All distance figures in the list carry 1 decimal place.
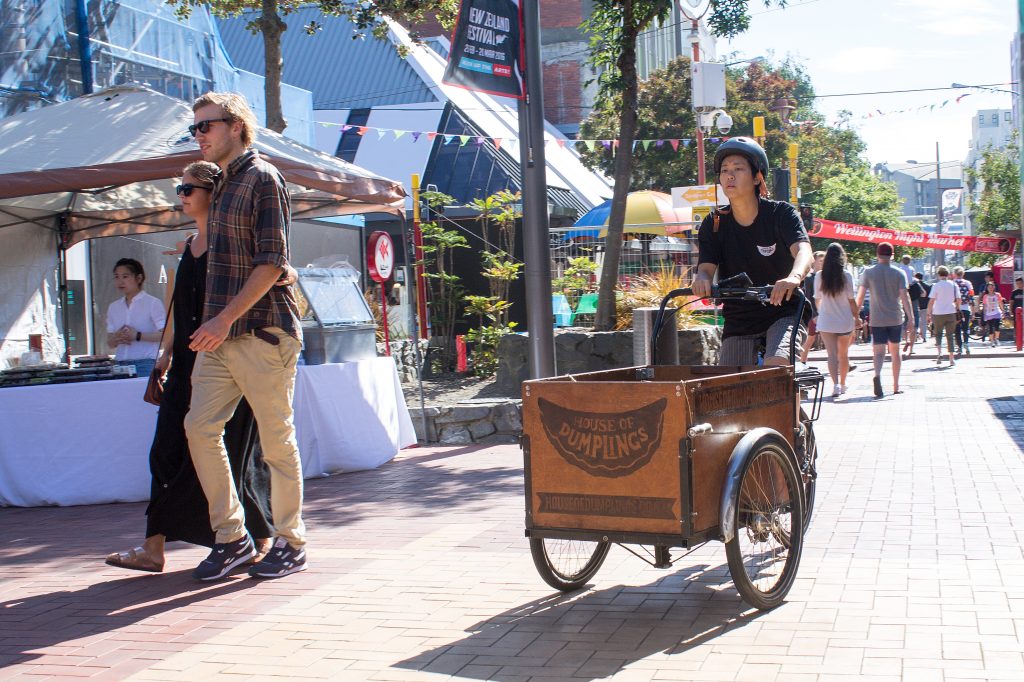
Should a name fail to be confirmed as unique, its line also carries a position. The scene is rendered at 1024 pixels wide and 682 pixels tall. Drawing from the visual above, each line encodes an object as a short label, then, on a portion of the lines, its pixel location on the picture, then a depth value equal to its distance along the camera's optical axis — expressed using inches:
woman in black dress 220.8
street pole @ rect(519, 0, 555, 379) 396.5
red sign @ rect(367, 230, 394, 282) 443.2
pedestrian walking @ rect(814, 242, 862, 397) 513.7
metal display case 346.2
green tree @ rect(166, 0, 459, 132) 507.2
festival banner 372.5
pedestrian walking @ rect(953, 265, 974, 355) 891.4
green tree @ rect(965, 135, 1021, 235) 1995.6
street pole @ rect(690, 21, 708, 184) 773.4
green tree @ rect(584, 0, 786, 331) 497.9
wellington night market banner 1186.6
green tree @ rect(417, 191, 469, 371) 601.0
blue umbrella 817.5
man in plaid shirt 208.2
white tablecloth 316.5
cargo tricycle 167.9
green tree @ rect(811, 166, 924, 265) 2174.0
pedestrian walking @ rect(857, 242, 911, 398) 534.6
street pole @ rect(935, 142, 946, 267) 3154.0
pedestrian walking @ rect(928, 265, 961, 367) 772.0
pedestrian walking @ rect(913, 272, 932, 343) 1000.2
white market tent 327.6
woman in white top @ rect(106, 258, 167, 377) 348.8
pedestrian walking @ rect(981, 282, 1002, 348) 1061.1
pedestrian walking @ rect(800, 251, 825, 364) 573.6
